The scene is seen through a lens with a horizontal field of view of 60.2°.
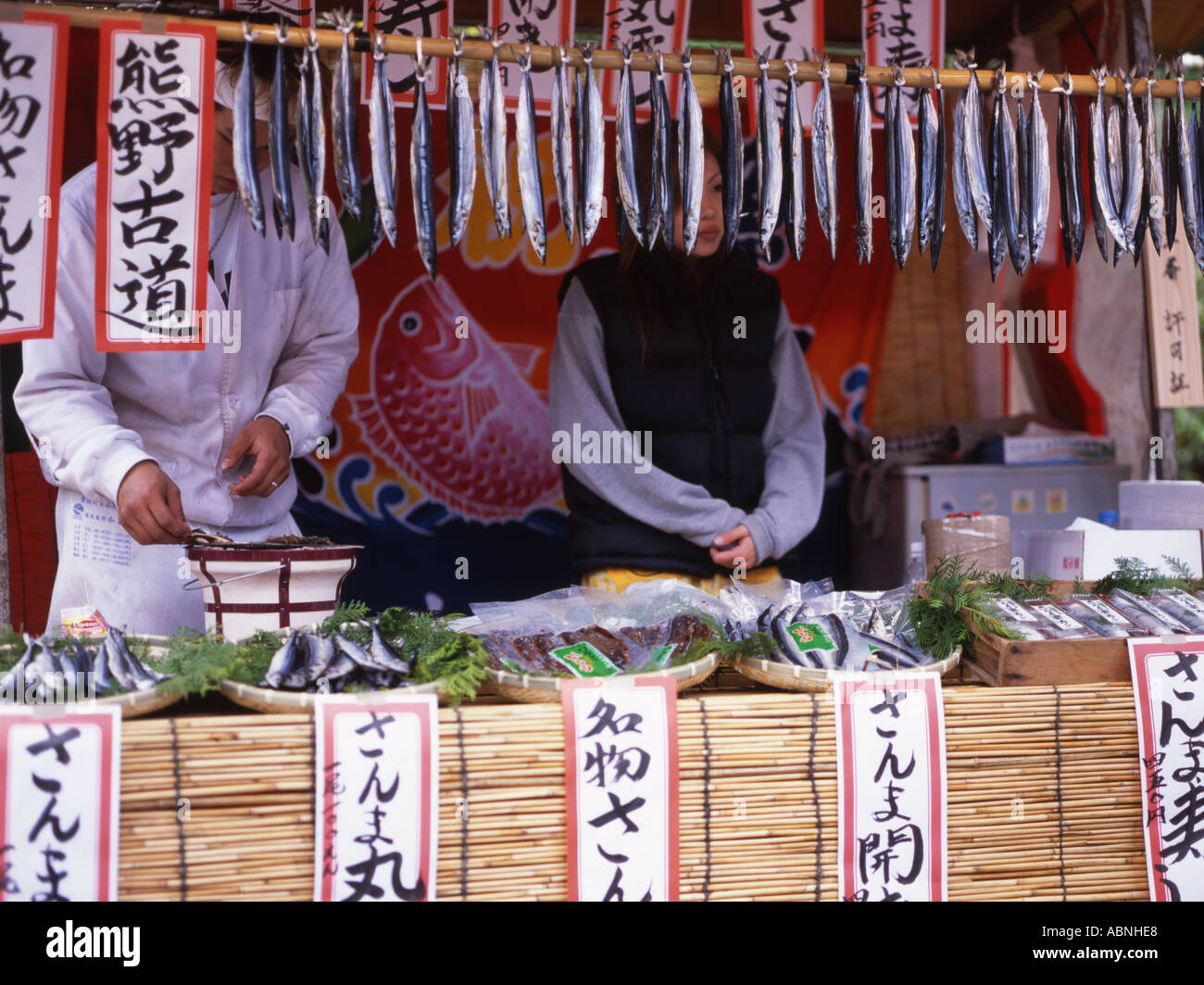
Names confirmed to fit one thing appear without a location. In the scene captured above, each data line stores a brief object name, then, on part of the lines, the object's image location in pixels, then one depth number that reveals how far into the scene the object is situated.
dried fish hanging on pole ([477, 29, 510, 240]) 2.53
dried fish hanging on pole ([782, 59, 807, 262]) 2.71
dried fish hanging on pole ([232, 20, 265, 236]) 2.42
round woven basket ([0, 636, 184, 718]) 2.03
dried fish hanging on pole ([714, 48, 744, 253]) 2.69
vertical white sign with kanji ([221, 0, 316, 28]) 4.25
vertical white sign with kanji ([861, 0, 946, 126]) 4.61
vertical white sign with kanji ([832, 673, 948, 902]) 2.25
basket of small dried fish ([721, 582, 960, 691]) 2.36
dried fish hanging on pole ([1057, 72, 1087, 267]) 2.90
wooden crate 2.38
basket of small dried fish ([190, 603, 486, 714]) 2.14
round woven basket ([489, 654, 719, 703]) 2.24
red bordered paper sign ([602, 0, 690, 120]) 4.51
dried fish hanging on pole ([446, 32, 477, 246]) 2.51
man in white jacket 3.17
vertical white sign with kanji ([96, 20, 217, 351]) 2.46
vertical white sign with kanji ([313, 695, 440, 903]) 2.05
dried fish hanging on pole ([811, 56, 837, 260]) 2.72
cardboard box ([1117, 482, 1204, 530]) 4.11
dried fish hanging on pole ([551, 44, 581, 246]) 2.57
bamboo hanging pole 2.46
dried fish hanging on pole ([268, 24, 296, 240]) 2.45
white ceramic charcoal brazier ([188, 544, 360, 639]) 2.51
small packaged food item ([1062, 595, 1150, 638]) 2.52
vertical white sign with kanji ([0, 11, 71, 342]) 2.41
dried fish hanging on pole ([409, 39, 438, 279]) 2.50
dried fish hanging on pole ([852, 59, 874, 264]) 2.73
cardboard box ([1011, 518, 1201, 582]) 3.95
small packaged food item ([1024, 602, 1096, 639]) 2.46
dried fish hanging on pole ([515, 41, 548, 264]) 2.52
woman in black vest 3.82
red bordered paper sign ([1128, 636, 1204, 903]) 2.37
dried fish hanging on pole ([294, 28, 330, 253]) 2.45
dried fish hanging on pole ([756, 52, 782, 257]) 2.67
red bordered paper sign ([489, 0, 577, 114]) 4.45
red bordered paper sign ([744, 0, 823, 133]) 4.42
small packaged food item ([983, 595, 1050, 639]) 2.47
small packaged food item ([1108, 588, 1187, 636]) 2.55
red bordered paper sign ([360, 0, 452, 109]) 4.19
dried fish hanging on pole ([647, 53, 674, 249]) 2.65
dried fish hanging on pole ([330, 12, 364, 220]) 2.44
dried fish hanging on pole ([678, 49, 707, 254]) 2.62
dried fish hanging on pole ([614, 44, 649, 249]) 2.58
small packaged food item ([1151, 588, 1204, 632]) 2.63
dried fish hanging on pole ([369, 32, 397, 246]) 2.43
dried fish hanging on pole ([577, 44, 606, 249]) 2.56
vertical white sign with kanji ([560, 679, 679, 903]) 2.15
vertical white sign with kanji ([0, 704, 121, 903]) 1.95
